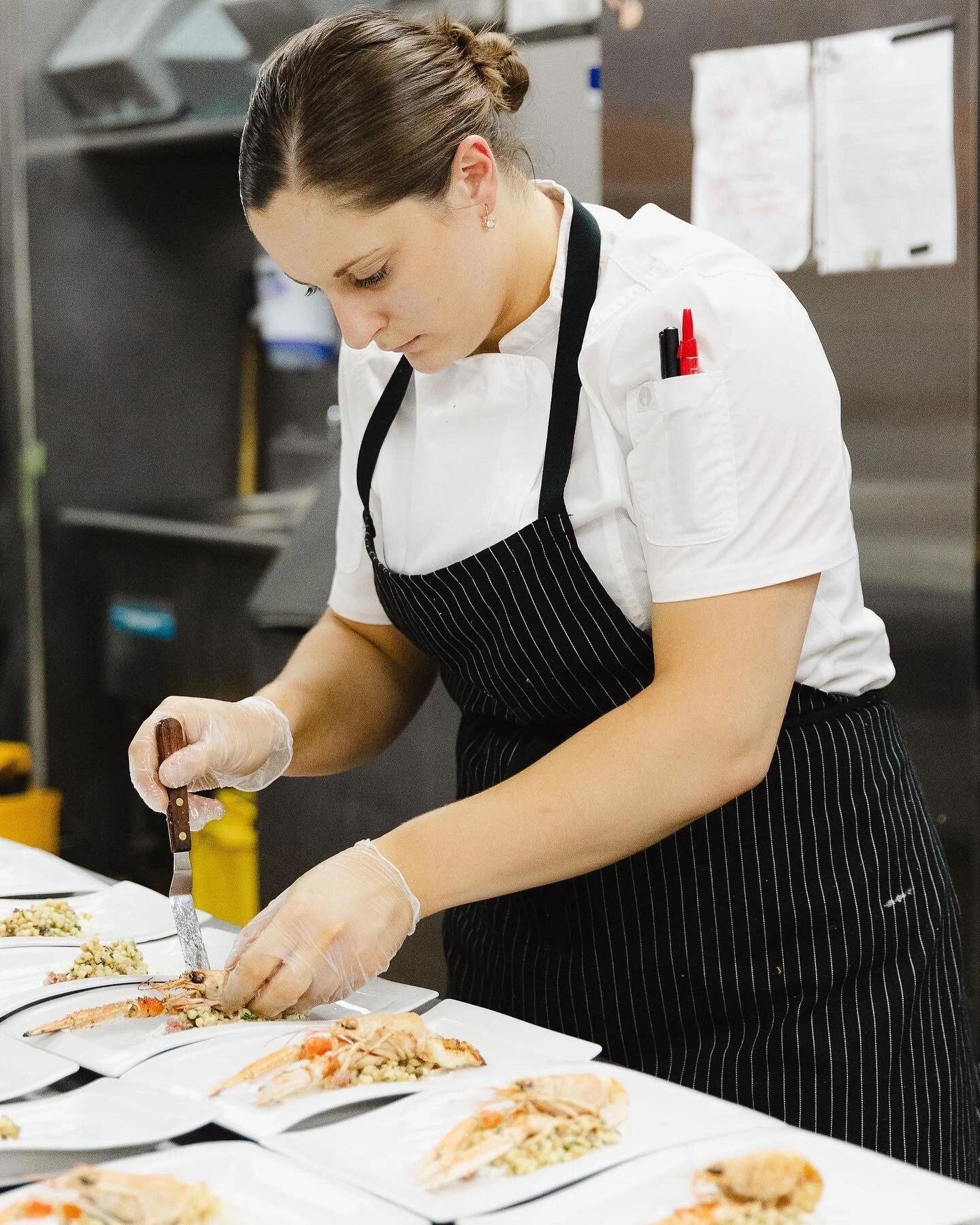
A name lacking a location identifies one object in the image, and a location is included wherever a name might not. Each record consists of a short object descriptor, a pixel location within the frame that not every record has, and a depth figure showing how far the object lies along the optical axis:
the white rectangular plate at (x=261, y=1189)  1.60
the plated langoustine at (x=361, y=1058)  1.74
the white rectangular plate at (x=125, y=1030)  1.79
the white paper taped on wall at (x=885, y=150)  2.69
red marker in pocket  1.94
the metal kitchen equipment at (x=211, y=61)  4.29
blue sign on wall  4.26
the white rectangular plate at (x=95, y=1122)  1.66
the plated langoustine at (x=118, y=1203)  1.59
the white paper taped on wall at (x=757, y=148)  2.80
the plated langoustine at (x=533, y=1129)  1.64
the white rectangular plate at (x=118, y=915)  2.03
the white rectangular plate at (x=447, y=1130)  1.62
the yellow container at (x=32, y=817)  3.99
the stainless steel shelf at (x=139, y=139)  4.17
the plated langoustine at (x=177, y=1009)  1.85
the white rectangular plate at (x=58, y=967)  1.91
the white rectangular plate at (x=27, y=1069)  1.75
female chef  1.91
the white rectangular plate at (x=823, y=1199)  1.60
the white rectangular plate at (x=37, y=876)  2.17
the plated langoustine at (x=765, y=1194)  1.60
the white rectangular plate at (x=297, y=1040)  1.70
